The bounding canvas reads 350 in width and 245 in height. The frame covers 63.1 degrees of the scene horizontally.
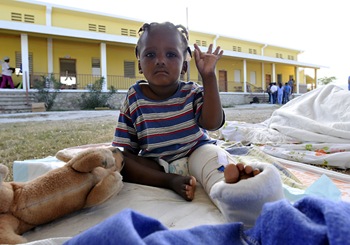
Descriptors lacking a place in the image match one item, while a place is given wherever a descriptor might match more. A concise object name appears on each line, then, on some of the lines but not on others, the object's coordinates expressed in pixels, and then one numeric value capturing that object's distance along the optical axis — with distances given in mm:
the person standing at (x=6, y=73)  10672
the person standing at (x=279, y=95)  14758
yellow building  11441
